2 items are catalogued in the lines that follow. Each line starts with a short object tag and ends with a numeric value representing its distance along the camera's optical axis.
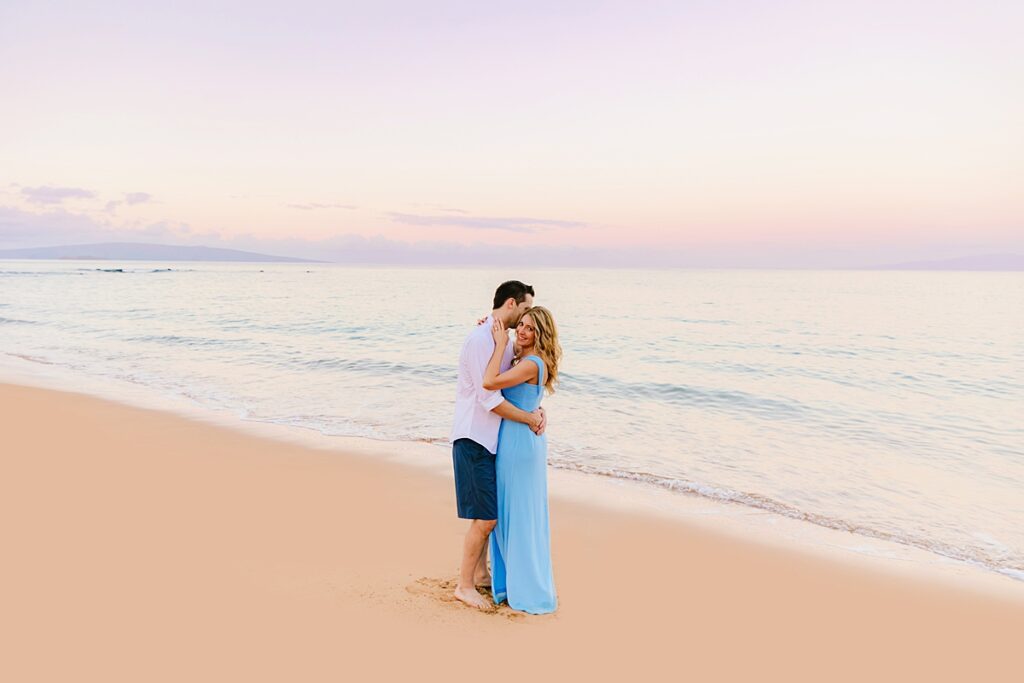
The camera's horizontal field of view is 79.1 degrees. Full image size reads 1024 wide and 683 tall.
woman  4.12
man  4.15
